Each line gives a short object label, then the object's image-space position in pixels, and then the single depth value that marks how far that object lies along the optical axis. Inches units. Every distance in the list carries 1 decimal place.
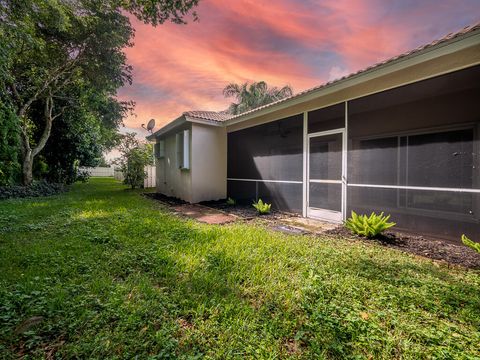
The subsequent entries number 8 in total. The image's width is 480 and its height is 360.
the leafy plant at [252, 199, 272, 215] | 239.1
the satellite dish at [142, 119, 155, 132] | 481.1
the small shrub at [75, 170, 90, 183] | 643.5
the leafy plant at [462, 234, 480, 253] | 120.8
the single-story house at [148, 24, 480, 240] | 135.9
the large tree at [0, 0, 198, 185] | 288.4
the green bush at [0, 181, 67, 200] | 335.0
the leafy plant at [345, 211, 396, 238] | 153.3
